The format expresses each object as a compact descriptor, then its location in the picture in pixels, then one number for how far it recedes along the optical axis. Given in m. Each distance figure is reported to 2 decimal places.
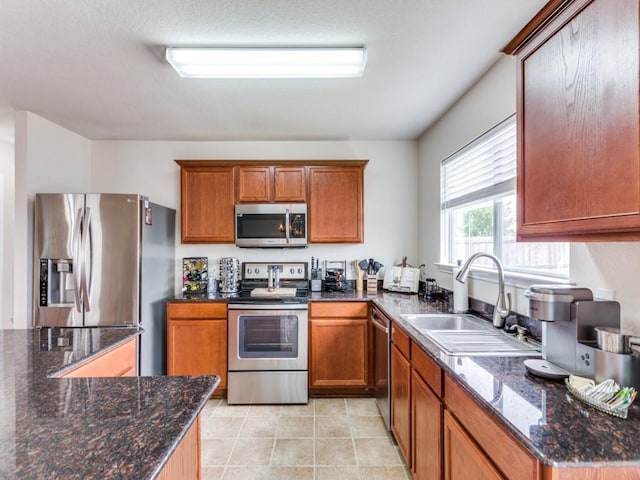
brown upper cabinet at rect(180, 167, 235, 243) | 3.20
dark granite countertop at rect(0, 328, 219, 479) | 0.70
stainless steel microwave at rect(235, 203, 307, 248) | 3.18
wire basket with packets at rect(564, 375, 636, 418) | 0.88
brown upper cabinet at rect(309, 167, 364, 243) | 3.22
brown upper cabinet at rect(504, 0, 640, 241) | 0.88
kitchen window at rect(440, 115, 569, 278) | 1.71
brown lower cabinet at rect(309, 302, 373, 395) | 2.84
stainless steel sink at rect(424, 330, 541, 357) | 1.42
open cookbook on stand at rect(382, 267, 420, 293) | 3.12
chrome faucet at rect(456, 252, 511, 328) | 1.73
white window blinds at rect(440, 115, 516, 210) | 1.88
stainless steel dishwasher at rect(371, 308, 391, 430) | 2.26
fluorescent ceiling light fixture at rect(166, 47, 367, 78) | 1.76
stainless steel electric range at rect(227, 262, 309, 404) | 2.76
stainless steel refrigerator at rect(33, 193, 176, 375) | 2.50
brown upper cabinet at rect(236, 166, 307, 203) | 3.20
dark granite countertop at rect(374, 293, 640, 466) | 0.75
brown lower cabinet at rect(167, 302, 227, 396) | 2.84
